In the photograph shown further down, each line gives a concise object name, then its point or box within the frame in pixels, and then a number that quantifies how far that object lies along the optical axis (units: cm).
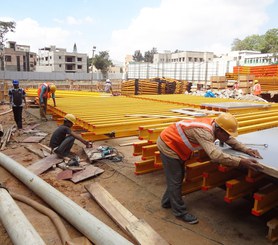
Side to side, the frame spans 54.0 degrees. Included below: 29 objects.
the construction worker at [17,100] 820
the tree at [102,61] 5069
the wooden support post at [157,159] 426
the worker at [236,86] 1692
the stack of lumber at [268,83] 1629
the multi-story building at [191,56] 6027
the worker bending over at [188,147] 289
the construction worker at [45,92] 889
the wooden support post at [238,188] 315
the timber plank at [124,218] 297
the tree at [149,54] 8312
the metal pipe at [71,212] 273
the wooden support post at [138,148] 478
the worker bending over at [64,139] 561
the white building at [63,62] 5831
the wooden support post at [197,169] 377
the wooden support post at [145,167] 488
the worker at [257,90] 1451
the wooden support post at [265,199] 295
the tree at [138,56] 8389
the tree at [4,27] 3794
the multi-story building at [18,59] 4972
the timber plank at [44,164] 501
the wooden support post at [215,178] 339
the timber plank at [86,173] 473
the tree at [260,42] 5069
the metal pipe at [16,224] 261
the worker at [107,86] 1605
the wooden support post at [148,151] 450
